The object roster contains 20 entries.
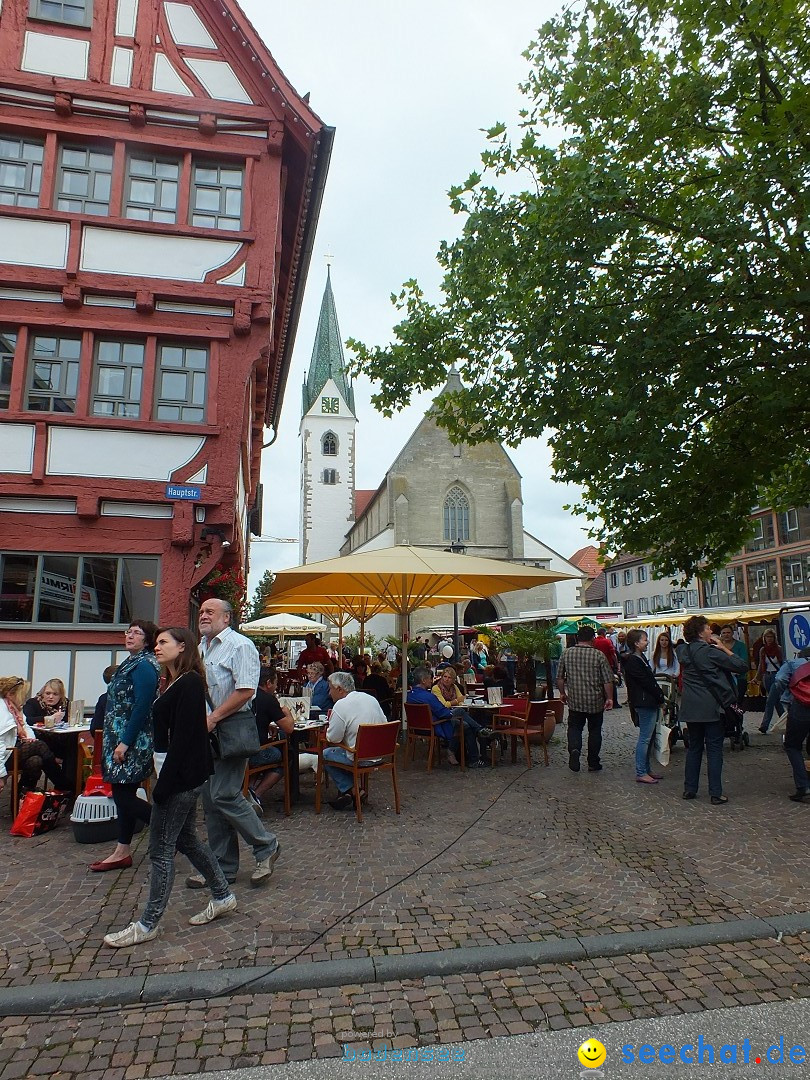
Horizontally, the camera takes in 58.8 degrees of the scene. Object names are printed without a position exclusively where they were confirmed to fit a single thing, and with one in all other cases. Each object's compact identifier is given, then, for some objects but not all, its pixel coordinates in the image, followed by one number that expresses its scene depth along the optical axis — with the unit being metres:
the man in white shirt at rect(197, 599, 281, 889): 4.79
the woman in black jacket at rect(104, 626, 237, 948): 4.09
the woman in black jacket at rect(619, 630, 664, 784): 8.58
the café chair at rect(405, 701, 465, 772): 9.36
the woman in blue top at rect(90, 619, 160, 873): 5.21
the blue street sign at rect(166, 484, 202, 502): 10.08
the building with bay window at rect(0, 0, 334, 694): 9.91
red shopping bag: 6.39
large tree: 8.09
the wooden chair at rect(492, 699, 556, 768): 9.47
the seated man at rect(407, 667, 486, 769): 9.38
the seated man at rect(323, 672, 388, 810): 7.08
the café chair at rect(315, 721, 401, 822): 6.79
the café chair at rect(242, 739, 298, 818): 7.05
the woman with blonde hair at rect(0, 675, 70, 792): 6.46
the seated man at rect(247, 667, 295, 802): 6.47
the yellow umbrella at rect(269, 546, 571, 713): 8.99
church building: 47.06
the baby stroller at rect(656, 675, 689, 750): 11.14
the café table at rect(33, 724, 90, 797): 7.27
